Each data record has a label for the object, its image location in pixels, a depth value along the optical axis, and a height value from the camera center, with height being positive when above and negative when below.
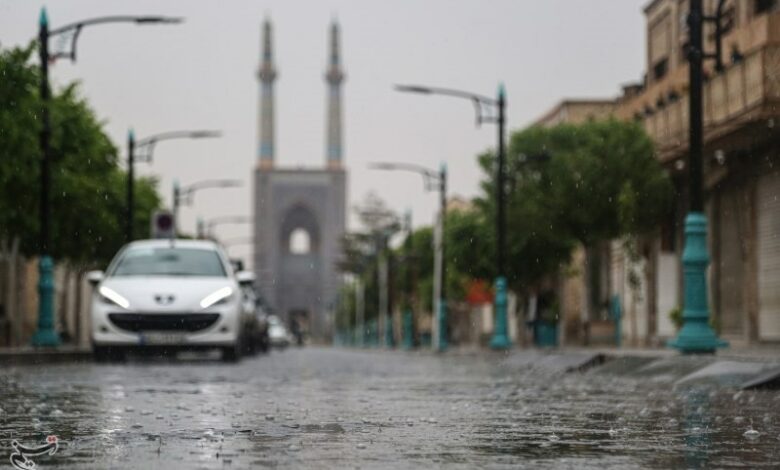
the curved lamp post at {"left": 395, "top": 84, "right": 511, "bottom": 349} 39.03 +3.34
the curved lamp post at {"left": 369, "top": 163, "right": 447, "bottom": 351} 53.69 +3.47
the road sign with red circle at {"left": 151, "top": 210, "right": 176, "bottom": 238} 35.34 +2.66
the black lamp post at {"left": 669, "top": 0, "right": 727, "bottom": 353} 19.22 +1.27
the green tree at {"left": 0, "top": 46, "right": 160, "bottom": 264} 27.64 +3.55
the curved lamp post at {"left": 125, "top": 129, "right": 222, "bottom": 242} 38.31 +4.45
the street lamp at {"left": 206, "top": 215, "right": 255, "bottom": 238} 76.21 +5.96
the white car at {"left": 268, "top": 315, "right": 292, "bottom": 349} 89.57 +0.68
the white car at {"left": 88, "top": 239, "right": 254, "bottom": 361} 22.02 +0.52
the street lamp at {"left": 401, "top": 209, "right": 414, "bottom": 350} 76.38 +1.61
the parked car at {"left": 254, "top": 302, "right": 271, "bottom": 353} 42.88 +0.47
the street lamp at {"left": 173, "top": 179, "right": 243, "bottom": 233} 53.91 +5.17
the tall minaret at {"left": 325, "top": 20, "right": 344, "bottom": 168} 176.62 +25.18
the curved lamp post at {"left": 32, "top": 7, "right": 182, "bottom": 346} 27.19 +2.76
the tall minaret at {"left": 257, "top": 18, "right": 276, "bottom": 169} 177.38 +23.68
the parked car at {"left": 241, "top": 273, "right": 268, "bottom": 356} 30.79 +0.57
